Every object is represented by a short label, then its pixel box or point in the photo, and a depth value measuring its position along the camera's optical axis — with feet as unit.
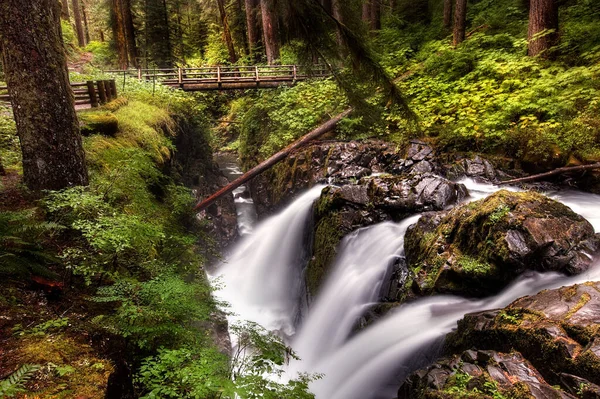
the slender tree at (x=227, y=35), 79.41
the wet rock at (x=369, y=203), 26.37
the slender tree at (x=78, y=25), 99.07
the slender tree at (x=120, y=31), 58.44
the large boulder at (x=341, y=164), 34.01
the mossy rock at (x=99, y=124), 26.02
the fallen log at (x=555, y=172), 24.83
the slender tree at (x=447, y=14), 53.58
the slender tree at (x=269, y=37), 60.80
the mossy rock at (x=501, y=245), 17.12
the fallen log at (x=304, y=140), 43.23
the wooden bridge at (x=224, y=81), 55.57
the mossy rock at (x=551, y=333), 10.59
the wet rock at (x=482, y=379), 10.50
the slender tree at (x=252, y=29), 71.97
